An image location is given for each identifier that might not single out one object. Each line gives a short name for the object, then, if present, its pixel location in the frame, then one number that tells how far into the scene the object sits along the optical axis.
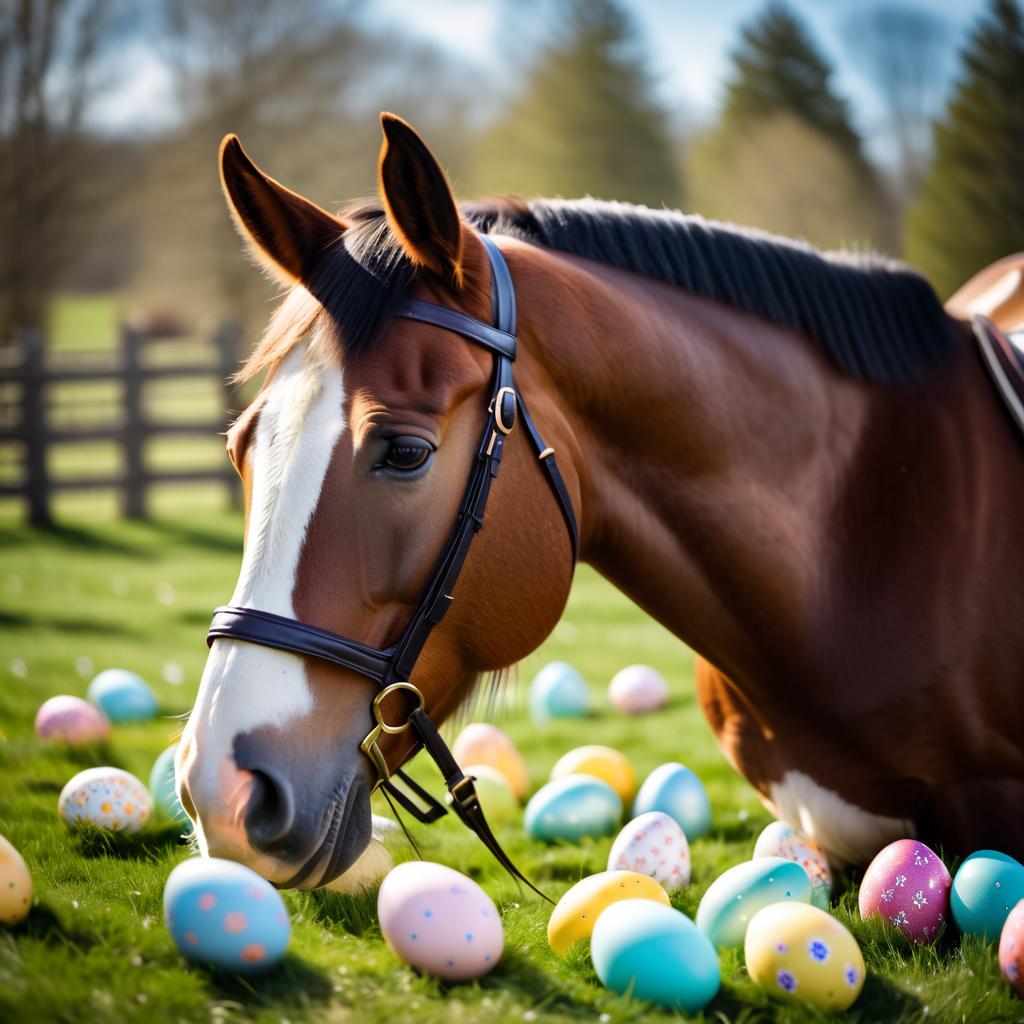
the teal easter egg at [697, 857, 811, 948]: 2.73
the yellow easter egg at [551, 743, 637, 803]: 4.38
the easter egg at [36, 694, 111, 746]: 4.83
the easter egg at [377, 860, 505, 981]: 2.35
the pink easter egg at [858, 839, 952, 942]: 2.71
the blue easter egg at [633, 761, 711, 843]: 3.96
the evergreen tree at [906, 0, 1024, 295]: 14.27
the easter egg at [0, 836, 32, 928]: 2.42
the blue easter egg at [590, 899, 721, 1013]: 2.35
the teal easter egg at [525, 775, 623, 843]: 3.94
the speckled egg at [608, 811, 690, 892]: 3.27
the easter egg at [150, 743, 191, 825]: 3.59
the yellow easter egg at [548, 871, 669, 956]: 2.71
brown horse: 2.12
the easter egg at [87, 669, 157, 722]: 5.51
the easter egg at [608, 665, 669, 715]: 6.23
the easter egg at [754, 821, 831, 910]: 3.12
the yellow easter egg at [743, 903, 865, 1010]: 2.37
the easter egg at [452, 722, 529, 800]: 4.64
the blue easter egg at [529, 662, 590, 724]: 6.14
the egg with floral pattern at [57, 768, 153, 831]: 3.51
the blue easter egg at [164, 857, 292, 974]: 2.18
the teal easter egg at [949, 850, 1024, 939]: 2.62
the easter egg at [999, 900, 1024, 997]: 2.44
